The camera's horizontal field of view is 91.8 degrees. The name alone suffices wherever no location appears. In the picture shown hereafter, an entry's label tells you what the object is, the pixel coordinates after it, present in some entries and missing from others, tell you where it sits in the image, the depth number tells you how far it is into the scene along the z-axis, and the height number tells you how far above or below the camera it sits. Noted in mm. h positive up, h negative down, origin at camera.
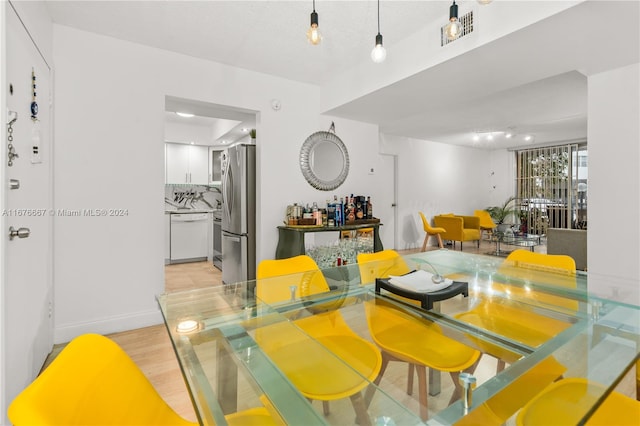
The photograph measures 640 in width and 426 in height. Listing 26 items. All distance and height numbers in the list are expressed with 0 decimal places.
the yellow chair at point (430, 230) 6445 -416
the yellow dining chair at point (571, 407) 839 -571
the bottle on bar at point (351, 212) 3717 -27
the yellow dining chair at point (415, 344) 1284 -619
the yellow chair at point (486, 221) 7532 -269
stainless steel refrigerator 3650 -18
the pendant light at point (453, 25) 1350 +816
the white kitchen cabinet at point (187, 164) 5652 +858
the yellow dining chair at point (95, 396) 615 -433
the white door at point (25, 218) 1399 -52
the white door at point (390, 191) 6707 +420
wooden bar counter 3285 -271
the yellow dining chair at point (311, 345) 949 -523
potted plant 7701 -46
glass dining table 782 -484
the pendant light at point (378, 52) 1554 +795
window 7141 +574
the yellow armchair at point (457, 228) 6484 -381
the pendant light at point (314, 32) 1446 +831
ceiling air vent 2138 +1303
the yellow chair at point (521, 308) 1316 -507
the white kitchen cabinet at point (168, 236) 5376 -466
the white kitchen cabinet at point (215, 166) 6027 +848
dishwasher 5449 -492
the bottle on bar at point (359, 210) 3812 -2
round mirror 3674 +602
